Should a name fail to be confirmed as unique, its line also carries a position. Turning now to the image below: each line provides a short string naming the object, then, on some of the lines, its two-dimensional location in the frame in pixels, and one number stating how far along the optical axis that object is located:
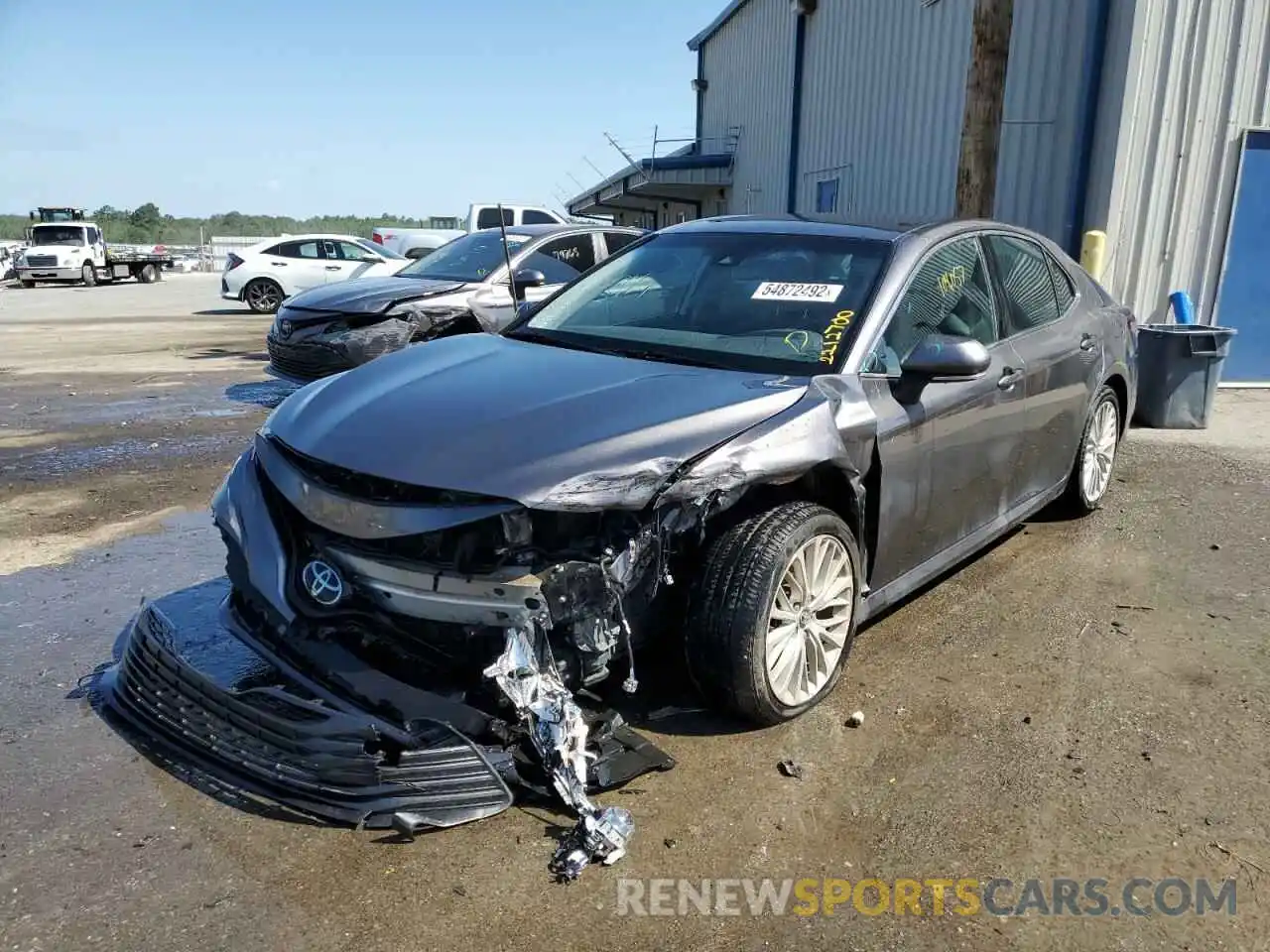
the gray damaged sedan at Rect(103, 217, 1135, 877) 2.72
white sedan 18.88
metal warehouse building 9.09
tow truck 31.12
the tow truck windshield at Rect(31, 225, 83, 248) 31.64
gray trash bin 7.93
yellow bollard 9.12
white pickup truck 18.84
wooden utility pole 8.54
